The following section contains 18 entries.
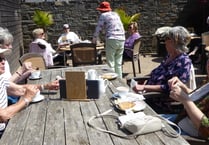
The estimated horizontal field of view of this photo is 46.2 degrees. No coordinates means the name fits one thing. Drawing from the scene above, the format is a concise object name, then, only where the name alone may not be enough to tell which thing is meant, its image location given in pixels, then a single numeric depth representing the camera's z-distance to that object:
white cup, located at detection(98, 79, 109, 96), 1.67
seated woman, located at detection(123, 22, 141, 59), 4.71
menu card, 1.60
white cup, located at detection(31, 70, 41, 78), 2.26
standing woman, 3.99
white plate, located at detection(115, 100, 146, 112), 1.47
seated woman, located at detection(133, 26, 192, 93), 2.05
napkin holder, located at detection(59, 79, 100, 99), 1.65
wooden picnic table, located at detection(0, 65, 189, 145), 1.19
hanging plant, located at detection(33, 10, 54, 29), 6.34
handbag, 1.21
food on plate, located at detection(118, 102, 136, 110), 1.49
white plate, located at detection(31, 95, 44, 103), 1.67
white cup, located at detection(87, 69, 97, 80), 1.74
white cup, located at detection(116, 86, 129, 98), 1.68
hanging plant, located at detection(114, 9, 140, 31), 6.39
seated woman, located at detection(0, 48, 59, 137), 1.45
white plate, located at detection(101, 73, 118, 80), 2.20
